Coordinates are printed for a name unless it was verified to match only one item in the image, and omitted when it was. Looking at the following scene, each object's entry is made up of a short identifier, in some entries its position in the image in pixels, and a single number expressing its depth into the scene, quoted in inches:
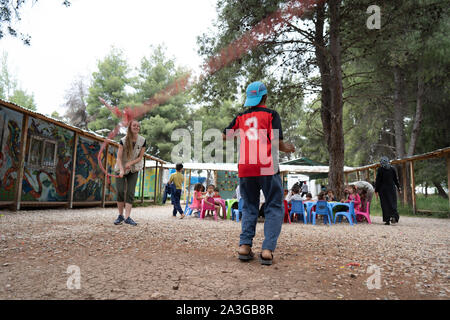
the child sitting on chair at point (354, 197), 311.9
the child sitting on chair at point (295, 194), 307.9
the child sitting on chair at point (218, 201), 346.9
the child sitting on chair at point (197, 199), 362.0
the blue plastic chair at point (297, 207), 305.2
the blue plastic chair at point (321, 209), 297.7
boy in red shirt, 106.7
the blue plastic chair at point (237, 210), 306.4
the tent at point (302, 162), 708.0
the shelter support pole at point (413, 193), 441.5
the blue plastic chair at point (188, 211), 375.4
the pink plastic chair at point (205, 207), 342.3
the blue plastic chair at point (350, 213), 298.8
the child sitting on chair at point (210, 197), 342.3
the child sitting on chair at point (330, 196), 343.9
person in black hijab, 300.1
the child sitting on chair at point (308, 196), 375.5
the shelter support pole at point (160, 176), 724.8
